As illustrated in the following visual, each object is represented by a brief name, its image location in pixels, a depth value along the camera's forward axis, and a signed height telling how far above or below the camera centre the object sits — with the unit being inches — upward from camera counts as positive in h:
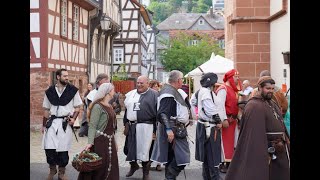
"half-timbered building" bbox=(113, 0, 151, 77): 1796.3 +154.5
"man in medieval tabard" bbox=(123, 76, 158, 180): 402.6 -20.0
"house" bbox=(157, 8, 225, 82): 3659.0 +439.8
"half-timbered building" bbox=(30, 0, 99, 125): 800.3 +70.1
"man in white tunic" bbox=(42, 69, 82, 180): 380.5 -17.4
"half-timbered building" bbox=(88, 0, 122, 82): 1094.4 +110.0
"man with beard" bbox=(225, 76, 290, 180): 275.4 -24.2
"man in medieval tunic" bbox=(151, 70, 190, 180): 354.0 -21.3
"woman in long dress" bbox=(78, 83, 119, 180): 319.3 -23.7
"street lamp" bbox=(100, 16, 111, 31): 969.5 +110.9
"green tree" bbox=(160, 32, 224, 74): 2733.8 +167.2
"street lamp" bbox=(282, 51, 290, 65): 595.7 +34.0
